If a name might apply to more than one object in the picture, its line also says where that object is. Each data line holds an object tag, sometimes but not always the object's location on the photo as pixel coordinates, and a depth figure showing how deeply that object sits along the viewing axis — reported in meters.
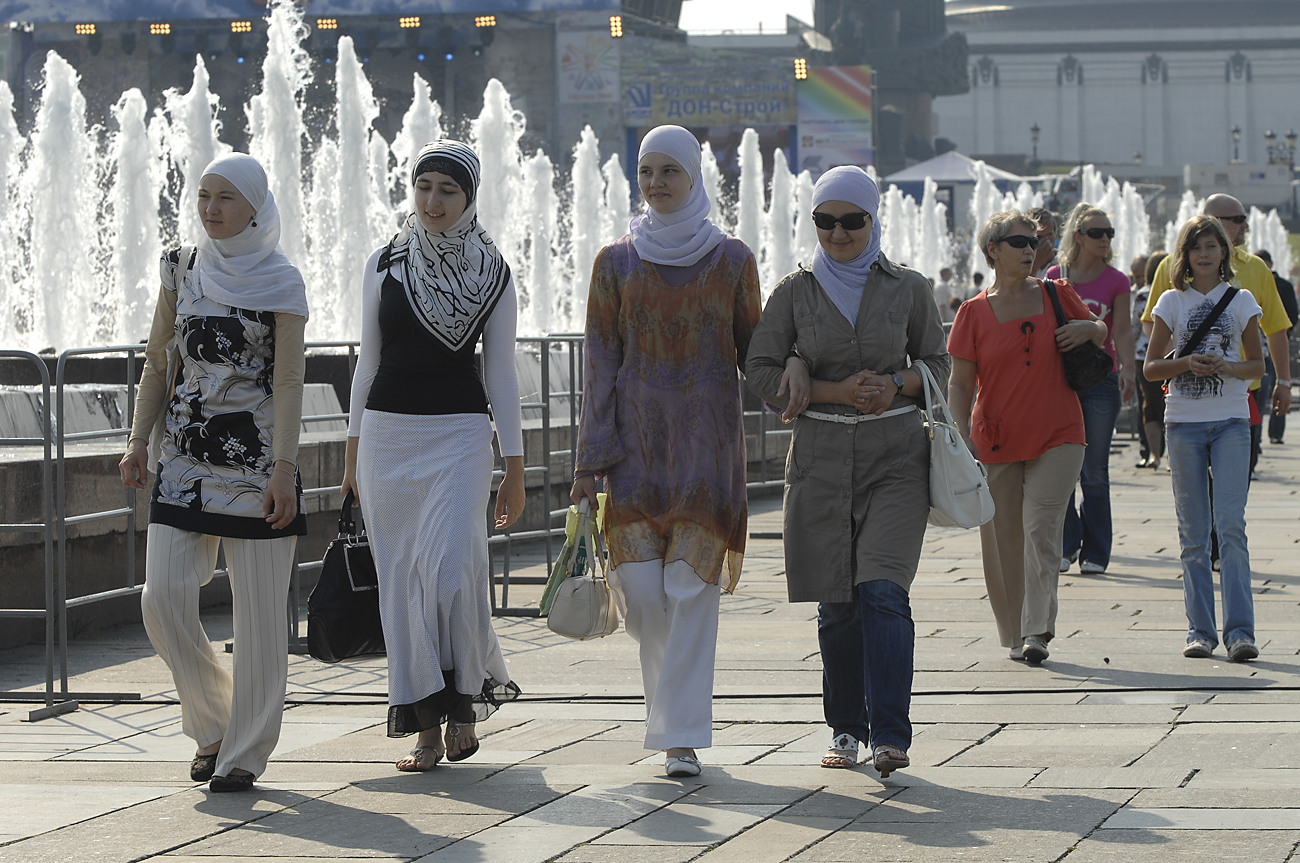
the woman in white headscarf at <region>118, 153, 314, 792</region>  9.41
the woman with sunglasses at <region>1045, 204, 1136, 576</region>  16.57
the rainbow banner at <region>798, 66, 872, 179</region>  143.15
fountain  48.98
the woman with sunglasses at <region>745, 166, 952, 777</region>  9.29
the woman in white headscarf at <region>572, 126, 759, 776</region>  9.49
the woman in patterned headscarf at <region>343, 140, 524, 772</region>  9.40
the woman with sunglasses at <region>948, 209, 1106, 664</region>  12.74
